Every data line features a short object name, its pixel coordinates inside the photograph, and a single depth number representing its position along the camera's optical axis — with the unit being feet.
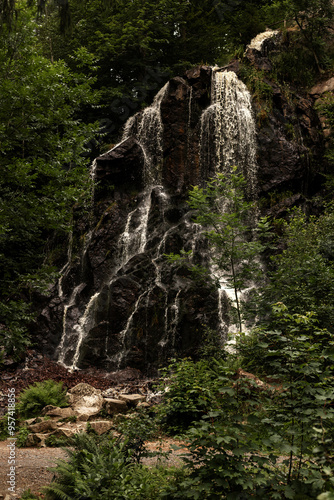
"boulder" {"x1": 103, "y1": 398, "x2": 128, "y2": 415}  26.49
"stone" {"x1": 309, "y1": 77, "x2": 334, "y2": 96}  57.26
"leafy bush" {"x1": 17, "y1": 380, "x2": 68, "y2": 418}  26.89
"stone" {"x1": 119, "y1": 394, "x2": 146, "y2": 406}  27.76
